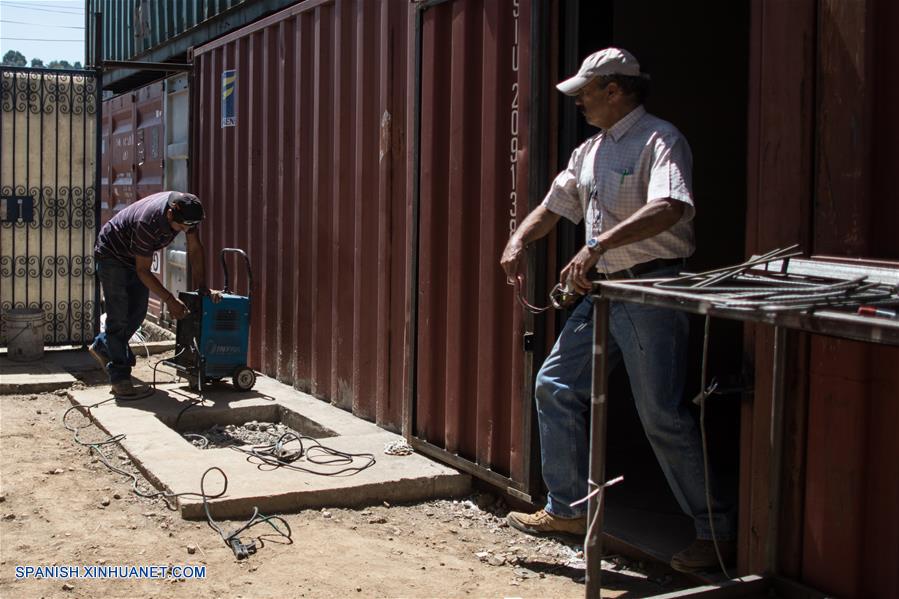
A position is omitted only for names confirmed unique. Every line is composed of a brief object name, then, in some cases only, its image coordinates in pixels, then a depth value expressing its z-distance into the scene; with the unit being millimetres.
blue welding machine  7496
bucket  9227
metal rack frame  2465
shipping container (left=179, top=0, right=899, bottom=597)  3371
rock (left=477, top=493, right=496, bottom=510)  5320
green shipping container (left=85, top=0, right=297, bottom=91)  10023
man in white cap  3838
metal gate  9508
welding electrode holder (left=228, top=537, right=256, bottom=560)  4418
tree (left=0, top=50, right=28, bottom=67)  78969
